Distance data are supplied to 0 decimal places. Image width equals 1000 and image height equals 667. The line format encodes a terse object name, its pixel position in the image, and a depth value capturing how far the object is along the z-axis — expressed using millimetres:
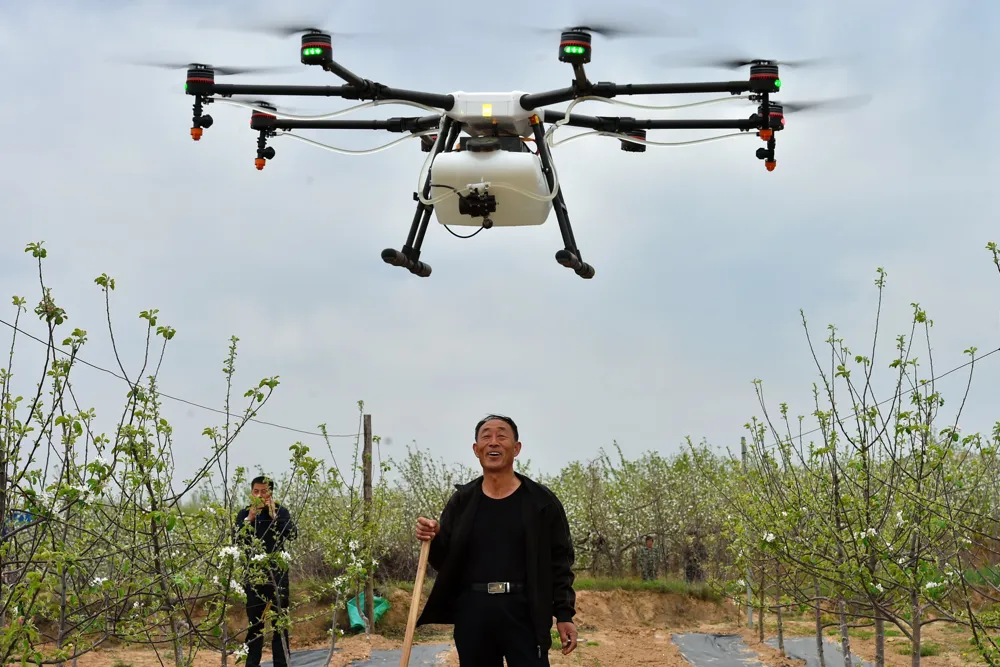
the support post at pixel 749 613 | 14977
